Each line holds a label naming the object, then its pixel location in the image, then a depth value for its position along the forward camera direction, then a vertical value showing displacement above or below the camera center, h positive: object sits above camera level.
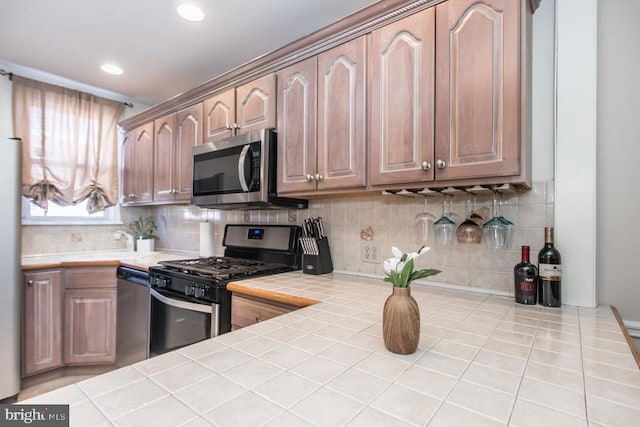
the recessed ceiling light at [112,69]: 2.56 +1.18
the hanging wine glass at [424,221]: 1.69 -0.04
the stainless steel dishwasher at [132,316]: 2.28 -0.79
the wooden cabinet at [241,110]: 2.02 +0.72
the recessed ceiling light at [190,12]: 1.81 +1.18
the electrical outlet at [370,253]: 1.90 -0.24
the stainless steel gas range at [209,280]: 1.73 -0.40
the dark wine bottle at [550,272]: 1.26 -0.23
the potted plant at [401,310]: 0.81 -0.25
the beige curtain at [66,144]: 2.65 +0.62
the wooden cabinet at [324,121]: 1.63 +0.51
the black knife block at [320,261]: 1.98 -0.30
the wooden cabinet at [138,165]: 2.93 +0.46
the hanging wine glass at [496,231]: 1.44 -0.07
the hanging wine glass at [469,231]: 1.53 -0.08
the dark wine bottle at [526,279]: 1.30 -0.27
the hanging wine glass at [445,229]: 1.60 -0.08
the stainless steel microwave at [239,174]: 1.97 +0.26
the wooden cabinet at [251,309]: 1.52 -0.48
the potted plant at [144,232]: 3.24 -0.22
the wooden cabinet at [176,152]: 2.54 +0.52
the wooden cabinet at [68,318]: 2.29 -0.81
